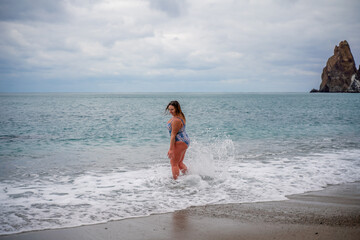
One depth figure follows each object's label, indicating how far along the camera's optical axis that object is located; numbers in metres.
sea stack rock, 170.38
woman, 6.84
